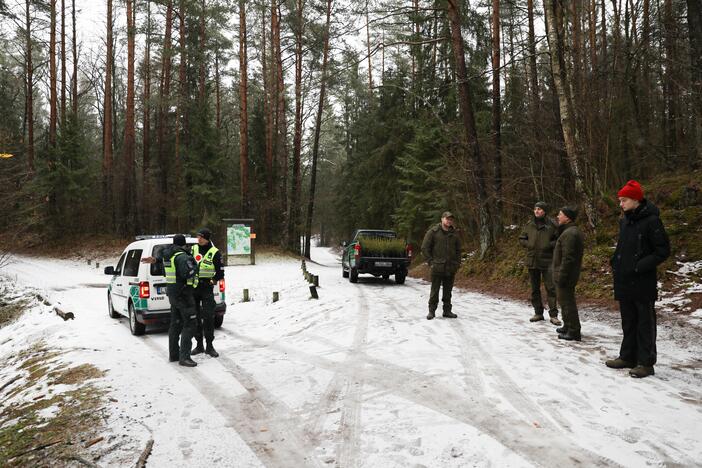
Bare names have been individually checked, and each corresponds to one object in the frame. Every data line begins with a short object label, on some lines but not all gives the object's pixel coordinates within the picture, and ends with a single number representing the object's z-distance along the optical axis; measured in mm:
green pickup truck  14891
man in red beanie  4898
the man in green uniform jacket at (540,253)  7789
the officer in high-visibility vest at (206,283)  6797
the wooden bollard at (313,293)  11489
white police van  8297
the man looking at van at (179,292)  6520
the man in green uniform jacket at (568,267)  6547
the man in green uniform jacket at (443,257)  8664
